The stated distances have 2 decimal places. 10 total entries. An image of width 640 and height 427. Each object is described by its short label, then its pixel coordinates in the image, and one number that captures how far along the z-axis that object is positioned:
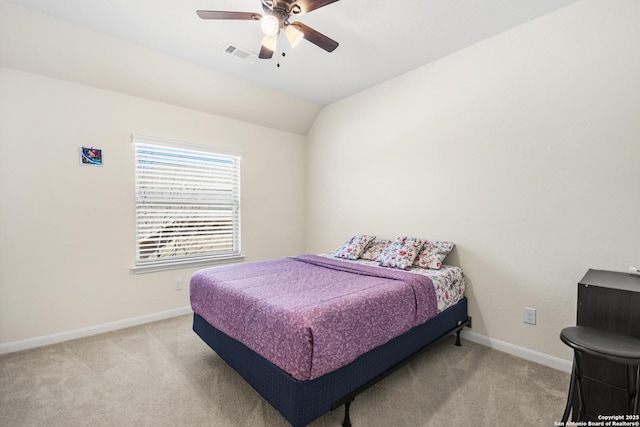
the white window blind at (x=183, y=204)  3.23
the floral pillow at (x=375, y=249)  3.29
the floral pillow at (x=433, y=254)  2.74
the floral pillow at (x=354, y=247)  3.34
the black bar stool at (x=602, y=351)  1.16
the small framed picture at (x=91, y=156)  2.83
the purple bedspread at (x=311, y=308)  1.52
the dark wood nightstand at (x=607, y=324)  1.43
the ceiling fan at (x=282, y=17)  1.78
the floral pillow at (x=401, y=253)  2.79
